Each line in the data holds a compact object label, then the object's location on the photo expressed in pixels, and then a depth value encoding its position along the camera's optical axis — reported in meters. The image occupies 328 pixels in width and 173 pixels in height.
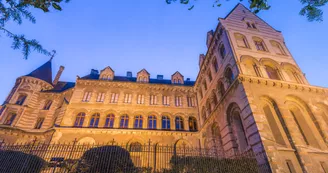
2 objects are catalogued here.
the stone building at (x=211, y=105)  10.27
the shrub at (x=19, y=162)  8.69
